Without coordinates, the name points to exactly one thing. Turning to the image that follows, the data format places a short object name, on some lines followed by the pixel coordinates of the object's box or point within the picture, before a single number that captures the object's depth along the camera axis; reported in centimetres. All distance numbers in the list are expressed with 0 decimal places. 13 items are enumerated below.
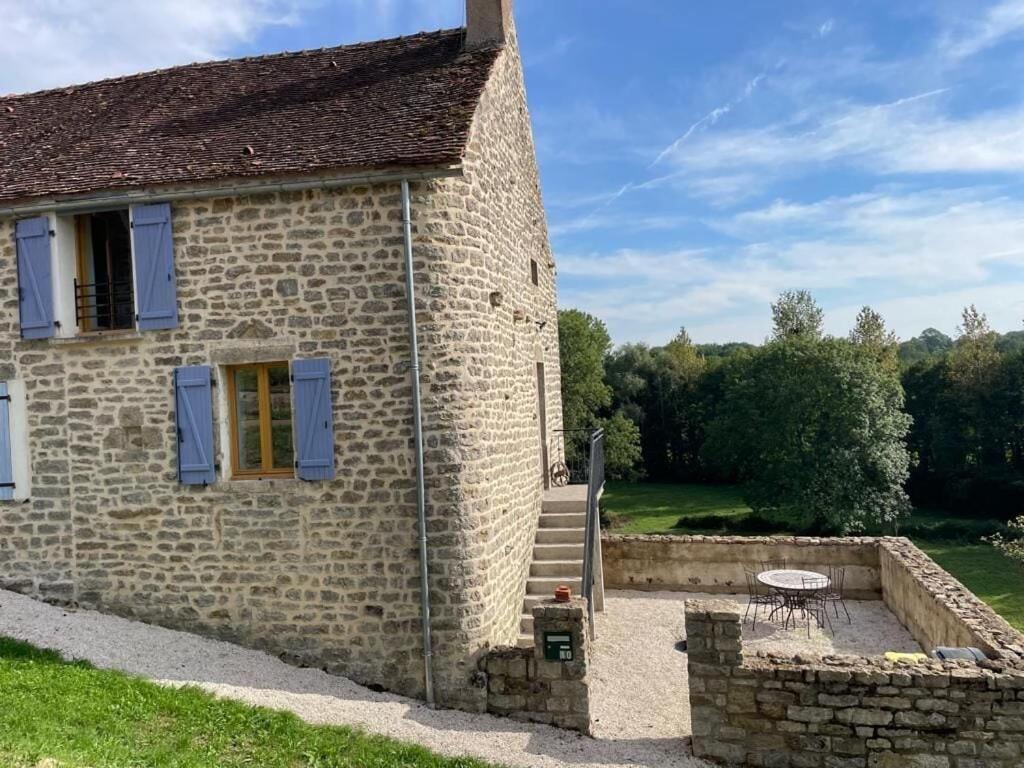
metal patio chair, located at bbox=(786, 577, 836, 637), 1143
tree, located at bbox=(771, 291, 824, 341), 4141
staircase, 1023
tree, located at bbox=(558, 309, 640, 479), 3000
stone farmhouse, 812
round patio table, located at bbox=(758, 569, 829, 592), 1137
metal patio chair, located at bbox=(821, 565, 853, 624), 1291
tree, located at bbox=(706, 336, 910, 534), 2383
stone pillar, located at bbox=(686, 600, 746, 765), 729
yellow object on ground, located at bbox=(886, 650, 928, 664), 774
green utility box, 769
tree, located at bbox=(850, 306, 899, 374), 3731
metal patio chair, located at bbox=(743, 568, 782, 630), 1230
